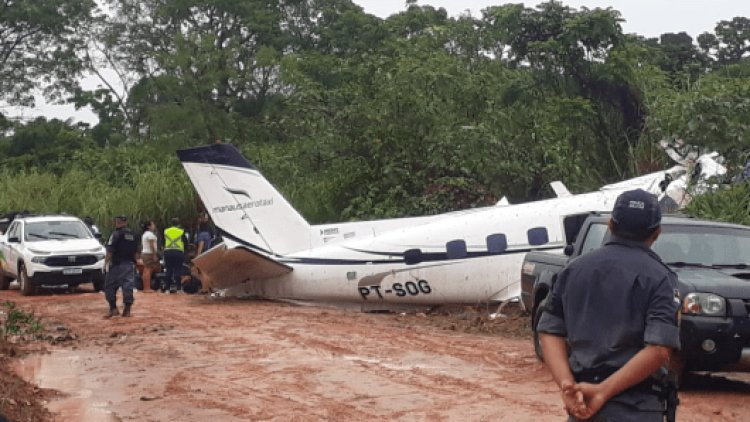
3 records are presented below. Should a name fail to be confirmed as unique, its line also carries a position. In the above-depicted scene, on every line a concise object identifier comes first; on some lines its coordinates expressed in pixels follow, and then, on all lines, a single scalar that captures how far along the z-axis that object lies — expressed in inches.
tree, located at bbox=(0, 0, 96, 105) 2154.3
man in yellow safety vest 978.1
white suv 994.1
